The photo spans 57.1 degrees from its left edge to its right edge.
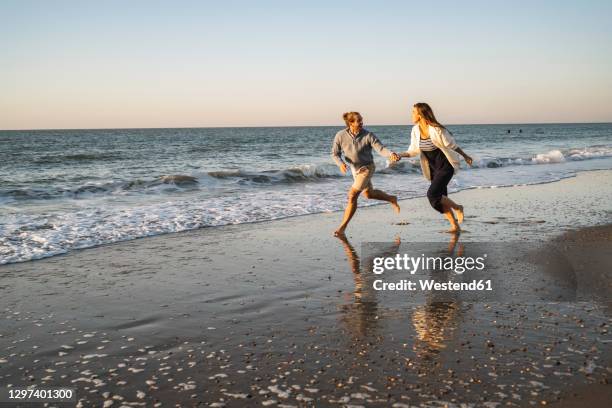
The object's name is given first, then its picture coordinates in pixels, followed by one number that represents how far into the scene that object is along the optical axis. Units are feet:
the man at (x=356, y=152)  28.37
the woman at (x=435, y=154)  26.86
